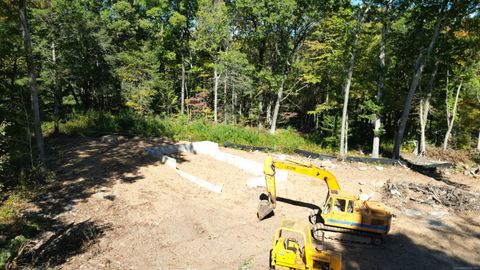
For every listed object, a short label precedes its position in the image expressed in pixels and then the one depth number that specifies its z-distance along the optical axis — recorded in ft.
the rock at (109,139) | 51.47
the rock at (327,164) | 48.54
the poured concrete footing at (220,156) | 39.60
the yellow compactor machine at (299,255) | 20.07
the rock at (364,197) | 36.48
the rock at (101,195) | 29.60
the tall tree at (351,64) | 49.14
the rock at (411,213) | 33.06
